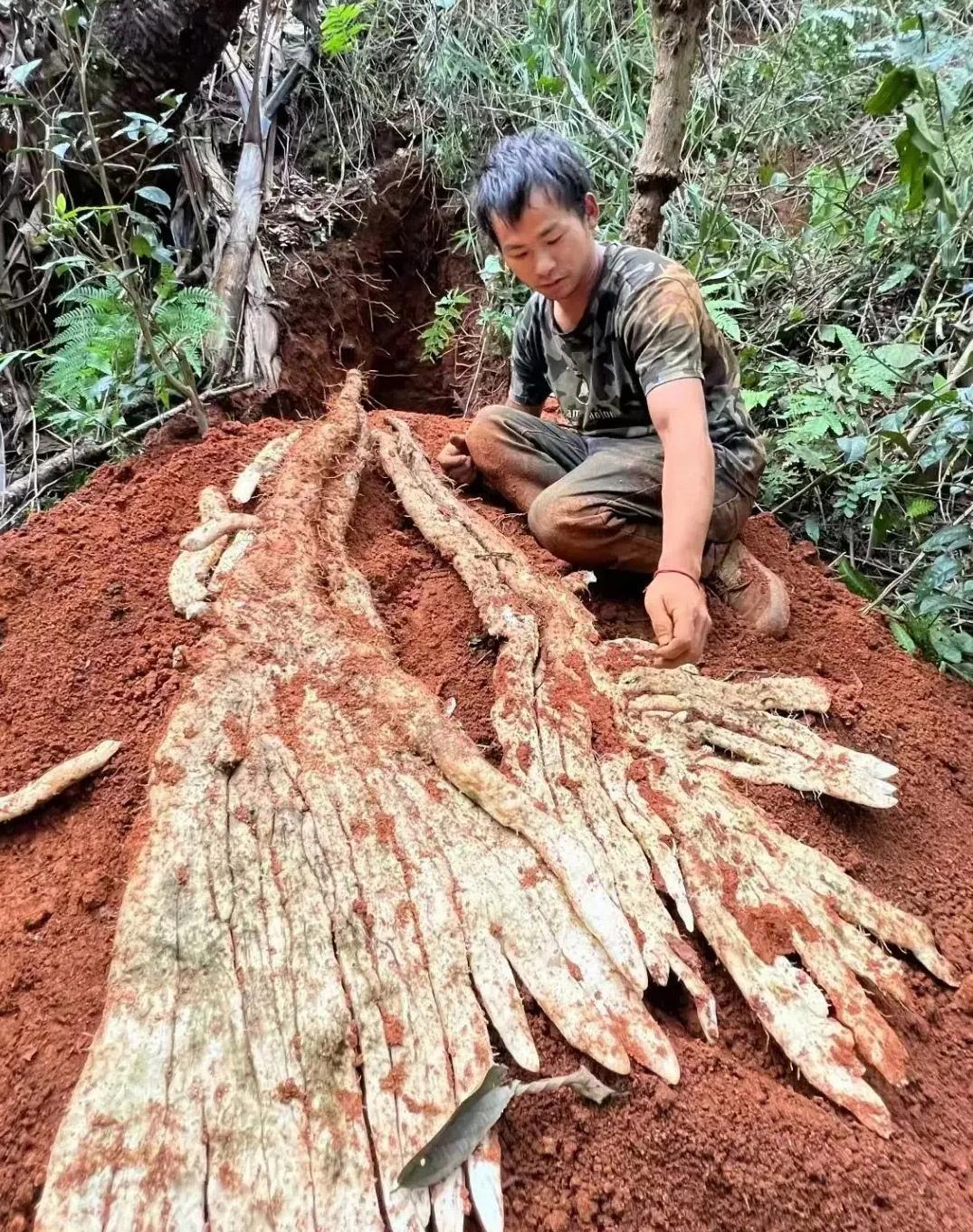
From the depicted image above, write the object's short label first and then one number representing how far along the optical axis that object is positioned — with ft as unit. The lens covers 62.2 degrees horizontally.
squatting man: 6.13
